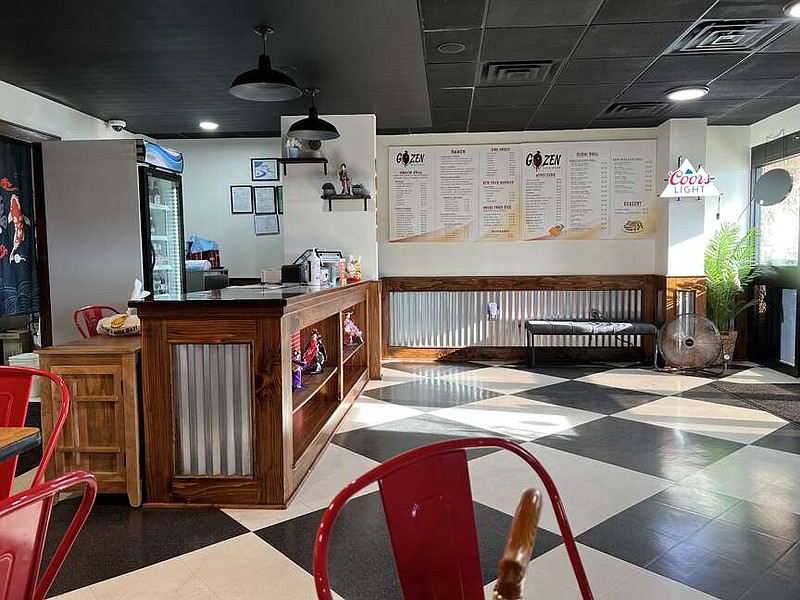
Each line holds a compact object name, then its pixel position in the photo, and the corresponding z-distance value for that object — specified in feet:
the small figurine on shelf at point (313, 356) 14.46
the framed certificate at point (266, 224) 25.02
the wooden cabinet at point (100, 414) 9.82
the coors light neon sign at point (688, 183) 20.66
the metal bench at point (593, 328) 21.44
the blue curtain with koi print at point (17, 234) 15.97
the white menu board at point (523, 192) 22.80
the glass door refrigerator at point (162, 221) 17.16
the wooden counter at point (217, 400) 9.63
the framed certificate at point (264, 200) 24.89
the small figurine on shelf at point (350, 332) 17.97
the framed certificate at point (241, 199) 24.86
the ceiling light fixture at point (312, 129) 16.10
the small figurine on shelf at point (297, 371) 12.83
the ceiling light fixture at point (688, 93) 17.43
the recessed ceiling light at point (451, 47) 13.74
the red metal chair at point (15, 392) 5.86
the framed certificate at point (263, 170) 24.81
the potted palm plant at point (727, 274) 21.07
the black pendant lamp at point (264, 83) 12.32
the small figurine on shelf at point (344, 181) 19.29
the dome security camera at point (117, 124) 20.67
